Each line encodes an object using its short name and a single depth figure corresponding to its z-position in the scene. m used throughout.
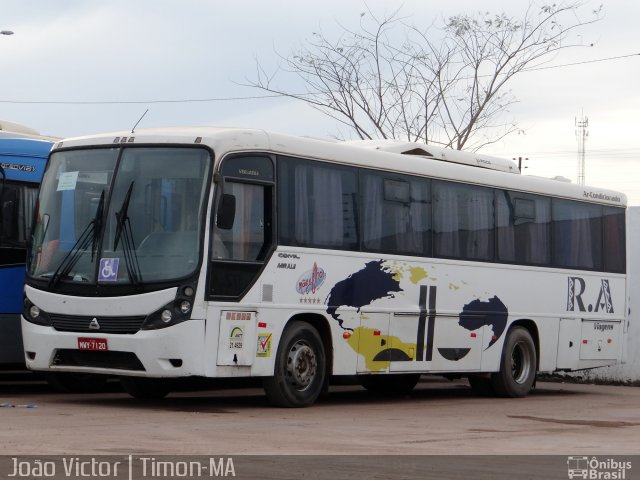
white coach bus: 14.69
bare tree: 38.44
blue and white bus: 16.94
